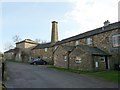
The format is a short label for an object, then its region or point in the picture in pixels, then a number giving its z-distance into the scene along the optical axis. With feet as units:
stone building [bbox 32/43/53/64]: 83.58
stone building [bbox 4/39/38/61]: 99.40
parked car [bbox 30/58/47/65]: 73.27
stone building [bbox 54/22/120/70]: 48.26
